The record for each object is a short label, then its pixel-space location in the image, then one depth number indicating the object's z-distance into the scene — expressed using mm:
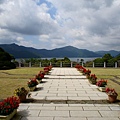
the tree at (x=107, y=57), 21097
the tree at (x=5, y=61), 17275
